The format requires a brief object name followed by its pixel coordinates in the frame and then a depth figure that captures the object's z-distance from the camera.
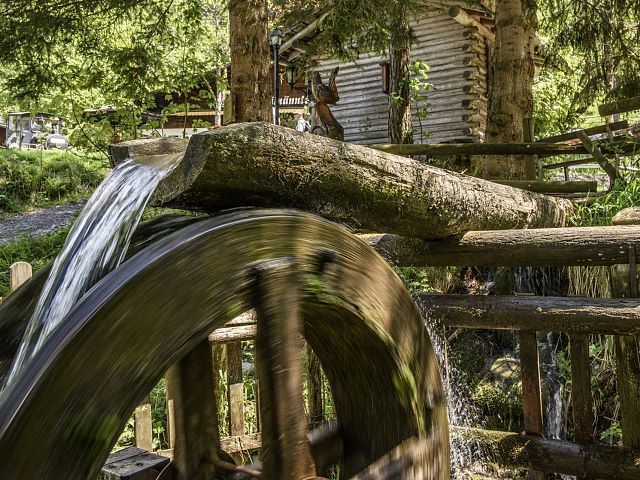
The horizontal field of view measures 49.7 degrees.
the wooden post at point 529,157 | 7.10
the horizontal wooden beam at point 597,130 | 6.86
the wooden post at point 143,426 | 4.05
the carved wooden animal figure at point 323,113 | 11.61
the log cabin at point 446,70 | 15.59
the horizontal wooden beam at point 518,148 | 6.13
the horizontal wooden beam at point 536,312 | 3.18
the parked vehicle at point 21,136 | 23.33
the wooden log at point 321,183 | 2.00
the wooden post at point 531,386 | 3.58
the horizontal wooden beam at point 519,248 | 3.29
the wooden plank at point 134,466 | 2.12
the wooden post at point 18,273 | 4.19
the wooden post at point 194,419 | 2.36
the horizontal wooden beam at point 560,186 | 5.88
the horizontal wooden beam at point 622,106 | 5.58
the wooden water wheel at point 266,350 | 1.56
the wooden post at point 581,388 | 3.42
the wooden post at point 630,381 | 3.30
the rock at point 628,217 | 3.67
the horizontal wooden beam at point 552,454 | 3.25
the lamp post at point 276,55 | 11.49
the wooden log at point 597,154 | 5.86
